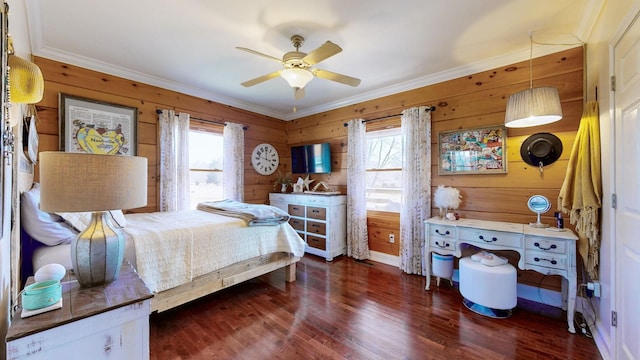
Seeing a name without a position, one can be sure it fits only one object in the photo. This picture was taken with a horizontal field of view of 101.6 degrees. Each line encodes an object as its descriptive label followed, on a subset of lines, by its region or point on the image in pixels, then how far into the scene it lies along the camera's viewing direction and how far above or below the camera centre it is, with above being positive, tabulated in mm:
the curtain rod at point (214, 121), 3713 +871
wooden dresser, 3771 -642
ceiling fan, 1963 +949
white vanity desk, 2074 -588
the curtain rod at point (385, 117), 3195 +860
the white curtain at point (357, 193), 3787 -211
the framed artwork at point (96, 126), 2738 +603
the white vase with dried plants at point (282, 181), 4652 -34
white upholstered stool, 2207 -951
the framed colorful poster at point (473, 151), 2758 +307
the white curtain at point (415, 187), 3191 -105
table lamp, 1059 -61
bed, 1683 -559
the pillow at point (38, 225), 1627 -282
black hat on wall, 2457 +279
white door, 1334 -73
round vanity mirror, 2395 -252
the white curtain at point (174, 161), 3328 +247
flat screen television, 4227 +343
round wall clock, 4473 +362
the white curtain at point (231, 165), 4035 +223
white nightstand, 887 -542
